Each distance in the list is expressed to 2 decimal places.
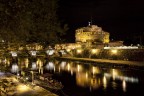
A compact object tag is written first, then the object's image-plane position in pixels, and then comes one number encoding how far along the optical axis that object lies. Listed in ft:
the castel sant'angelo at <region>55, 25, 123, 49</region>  508.53
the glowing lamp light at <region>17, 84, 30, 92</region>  64.51
